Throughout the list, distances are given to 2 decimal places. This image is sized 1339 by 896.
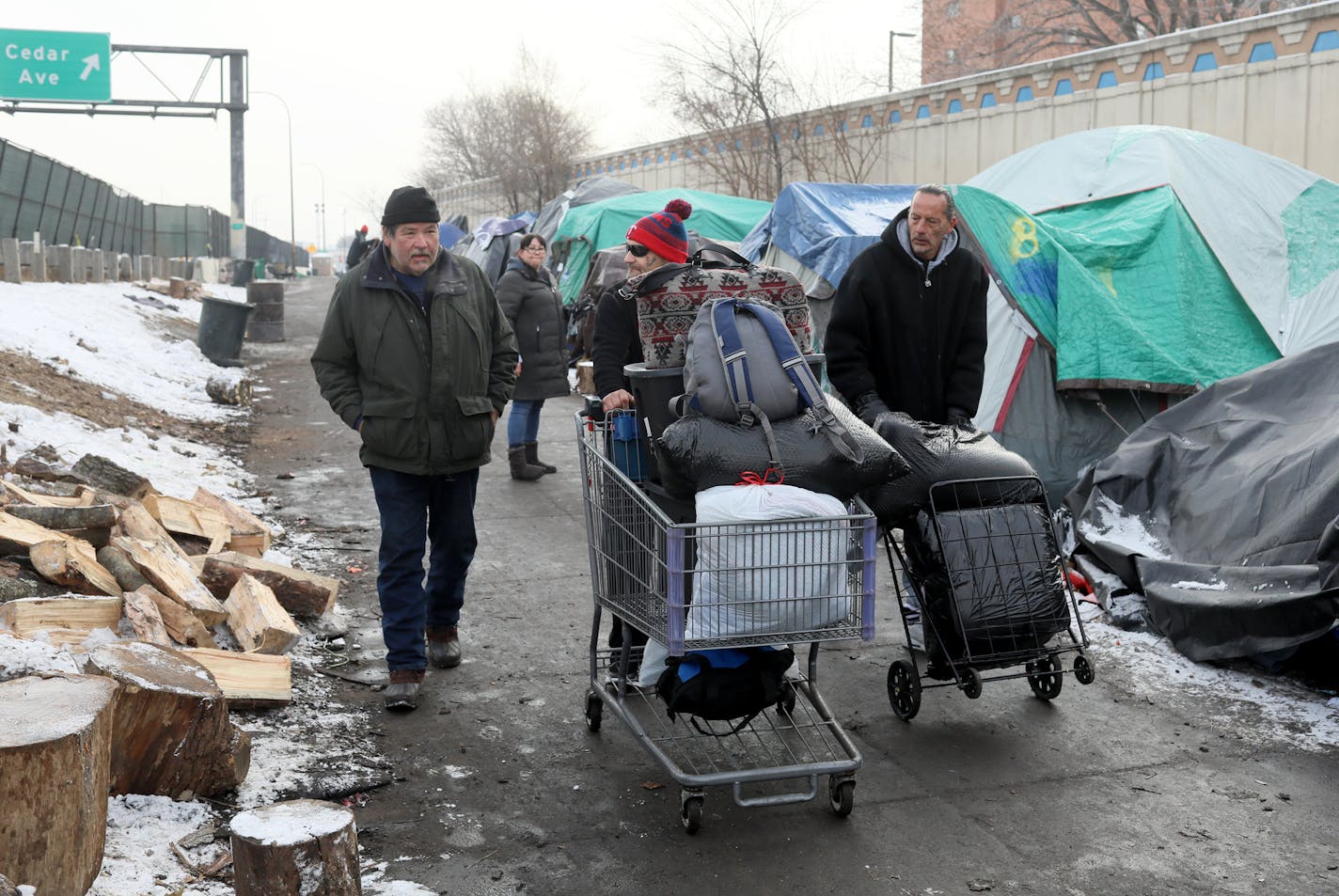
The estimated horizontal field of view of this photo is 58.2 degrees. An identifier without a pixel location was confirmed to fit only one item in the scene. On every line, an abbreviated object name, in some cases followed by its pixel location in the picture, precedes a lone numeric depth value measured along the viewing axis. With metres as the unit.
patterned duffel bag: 4.64
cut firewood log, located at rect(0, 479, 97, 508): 6.20
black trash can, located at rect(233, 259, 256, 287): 34.44
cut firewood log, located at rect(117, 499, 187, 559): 6.09
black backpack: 4.02
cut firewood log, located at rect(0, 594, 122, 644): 4.69
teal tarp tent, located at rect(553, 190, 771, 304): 17.45
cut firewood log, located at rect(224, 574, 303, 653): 5.37
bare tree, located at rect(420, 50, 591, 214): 41.09
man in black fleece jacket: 5.52
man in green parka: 5.10
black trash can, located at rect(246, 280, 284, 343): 23.12
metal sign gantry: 31.80
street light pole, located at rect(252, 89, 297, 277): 66.63
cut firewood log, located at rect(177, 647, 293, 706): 4.83
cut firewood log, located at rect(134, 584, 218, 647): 5.26
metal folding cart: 4.84
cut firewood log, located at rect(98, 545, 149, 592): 5.52
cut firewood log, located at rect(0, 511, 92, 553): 5.41
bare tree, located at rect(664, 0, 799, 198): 24.00
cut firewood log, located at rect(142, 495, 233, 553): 6.62
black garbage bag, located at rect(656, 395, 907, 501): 4.04
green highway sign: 31.70
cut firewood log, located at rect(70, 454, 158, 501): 7.16
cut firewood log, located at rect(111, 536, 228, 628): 5.48
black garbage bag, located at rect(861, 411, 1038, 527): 5.03
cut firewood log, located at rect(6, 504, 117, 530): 5.78
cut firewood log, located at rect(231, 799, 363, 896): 3.06
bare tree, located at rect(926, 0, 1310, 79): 27.78
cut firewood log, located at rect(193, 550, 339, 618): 5.98
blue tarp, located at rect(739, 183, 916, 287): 11.16
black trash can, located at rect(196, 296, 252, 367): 17.42
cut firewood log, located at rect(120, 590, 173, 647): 4.98
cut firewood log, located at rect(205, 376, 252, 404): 13.95
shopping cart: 3.88
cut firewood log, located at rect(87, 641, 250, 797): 3.83
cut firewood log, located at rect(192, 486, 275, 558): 6.88
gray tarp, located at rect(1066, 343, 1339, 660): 5.46
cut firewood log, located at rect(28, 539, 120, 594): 5.29
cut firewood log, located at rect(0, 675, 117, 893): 3.11
